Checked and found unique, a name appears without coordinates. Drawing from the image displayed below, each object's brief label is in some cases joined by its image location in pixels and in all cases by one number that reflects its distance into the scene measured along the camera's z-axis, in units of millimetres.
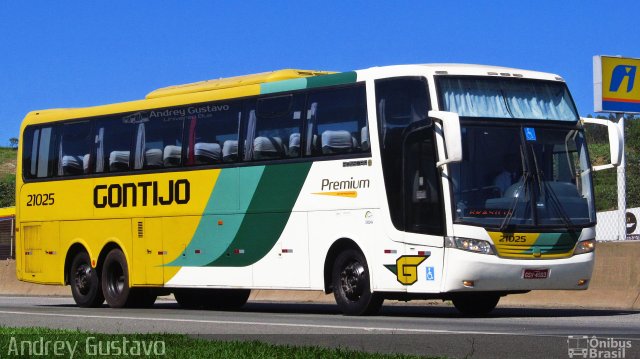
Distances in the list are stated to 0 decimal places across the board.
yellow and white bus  18281
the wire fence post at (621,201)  22814
